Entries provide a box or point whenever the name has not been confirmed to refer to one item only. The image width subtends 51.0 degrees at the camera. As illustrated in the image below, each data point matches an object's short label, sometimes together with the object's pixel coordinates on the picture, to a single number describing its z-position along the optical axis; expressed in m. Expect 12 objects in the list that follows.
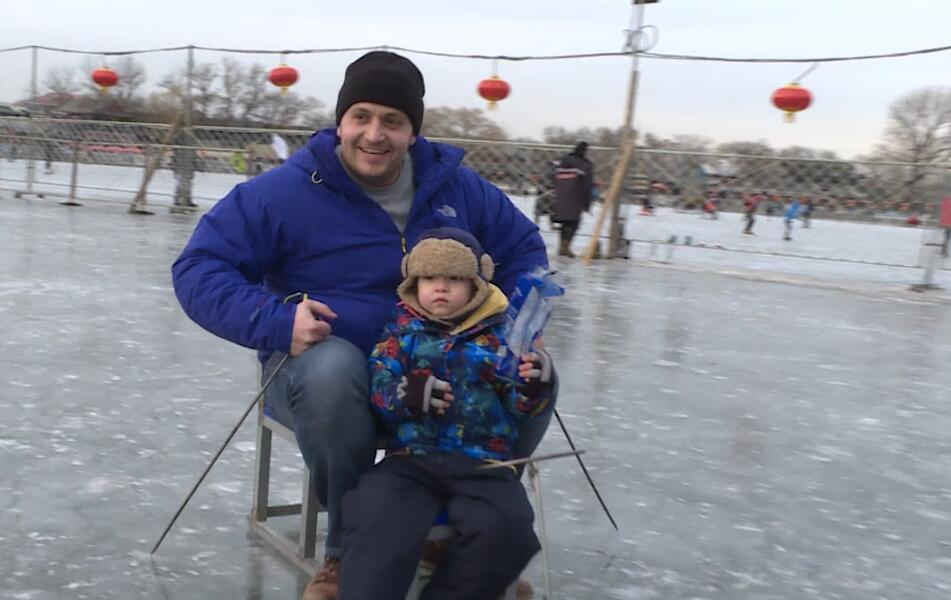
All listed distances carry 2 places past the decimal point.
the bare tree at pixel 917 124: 24.27
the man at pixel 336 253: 1.90
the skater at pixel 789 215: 11.18
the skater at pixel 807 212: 11.09
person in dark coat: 10.76
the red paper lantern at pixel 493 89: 12.16
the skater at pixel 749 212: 11.22
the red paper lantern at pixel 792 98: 10.14
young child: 1.77
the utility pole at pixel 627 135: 10.09
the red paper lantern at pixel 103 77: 15.02
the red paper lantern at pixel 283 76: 13.59
